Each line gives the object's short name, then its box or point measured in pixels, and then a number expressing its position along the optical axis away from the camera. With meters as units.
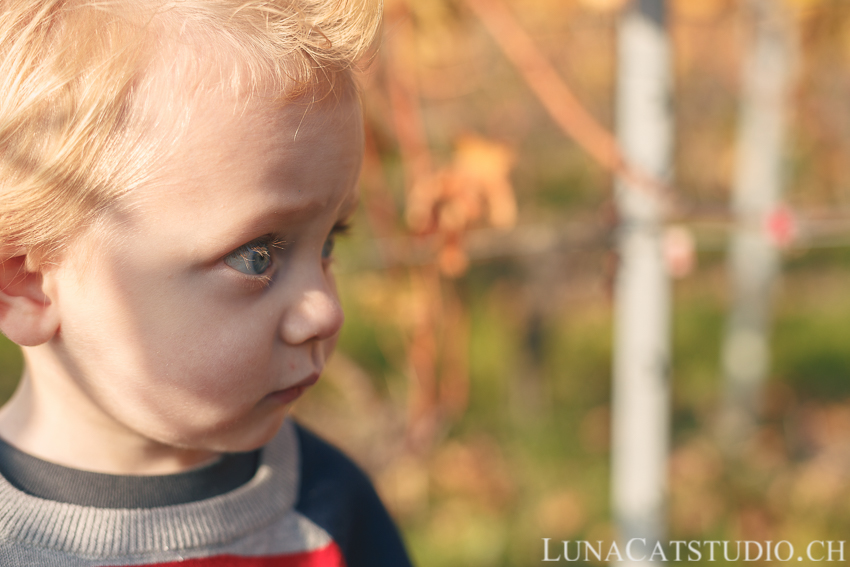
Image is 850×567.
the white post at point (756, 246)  2.45
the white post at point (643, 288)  1.32
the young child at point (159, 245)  0.66
